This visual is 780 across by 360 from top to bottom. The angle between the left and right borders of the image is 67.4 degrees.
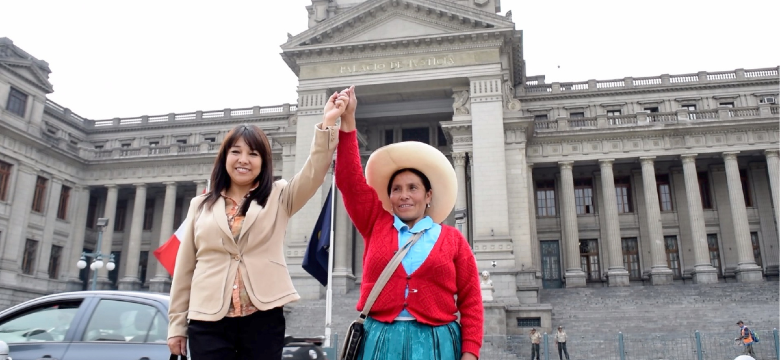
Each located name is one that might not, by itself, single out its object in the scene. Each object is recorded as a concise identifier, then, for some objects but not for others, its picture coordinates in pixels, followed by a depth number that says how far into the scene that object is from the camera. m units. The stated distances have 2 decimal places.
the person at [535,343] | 19.48
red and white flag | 15.81
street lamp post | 23.78
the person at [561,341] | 18.84
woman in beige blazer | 3.61
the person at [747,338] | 18.16
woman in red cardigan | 3.60
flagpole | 14.40
